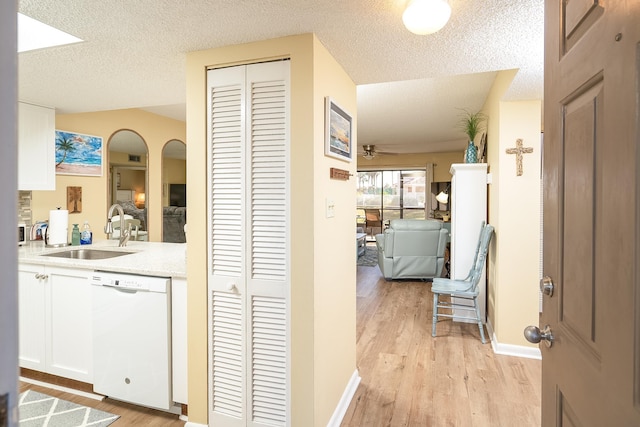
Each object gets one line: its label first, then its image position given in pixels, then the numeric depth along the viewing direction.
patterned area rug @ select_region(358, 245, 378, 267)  7.22
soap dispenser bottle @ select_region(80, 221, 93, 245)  3.34
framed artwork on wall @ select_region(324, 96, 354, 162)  1.92
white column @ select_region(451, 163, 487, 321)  3.74
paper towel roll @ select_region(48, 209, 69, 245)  3.13
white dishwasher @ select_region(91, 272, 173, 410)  2.21
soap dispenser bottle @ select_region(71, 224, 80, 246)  3.29
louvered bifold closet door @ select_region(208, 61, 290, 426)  1.85
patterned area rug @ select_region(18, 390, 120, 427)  2.16
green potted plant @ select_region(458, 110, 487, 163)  3.88
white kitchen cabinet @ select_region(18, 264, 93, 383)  2.50
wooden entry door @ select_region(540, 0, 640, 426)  0.66
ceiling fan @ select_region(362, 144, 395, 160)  7.25
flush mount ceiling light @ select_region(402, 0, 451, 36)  1.43
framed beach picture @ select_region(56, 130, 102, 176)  3.53
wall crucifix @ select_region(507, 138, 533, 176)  2.99
